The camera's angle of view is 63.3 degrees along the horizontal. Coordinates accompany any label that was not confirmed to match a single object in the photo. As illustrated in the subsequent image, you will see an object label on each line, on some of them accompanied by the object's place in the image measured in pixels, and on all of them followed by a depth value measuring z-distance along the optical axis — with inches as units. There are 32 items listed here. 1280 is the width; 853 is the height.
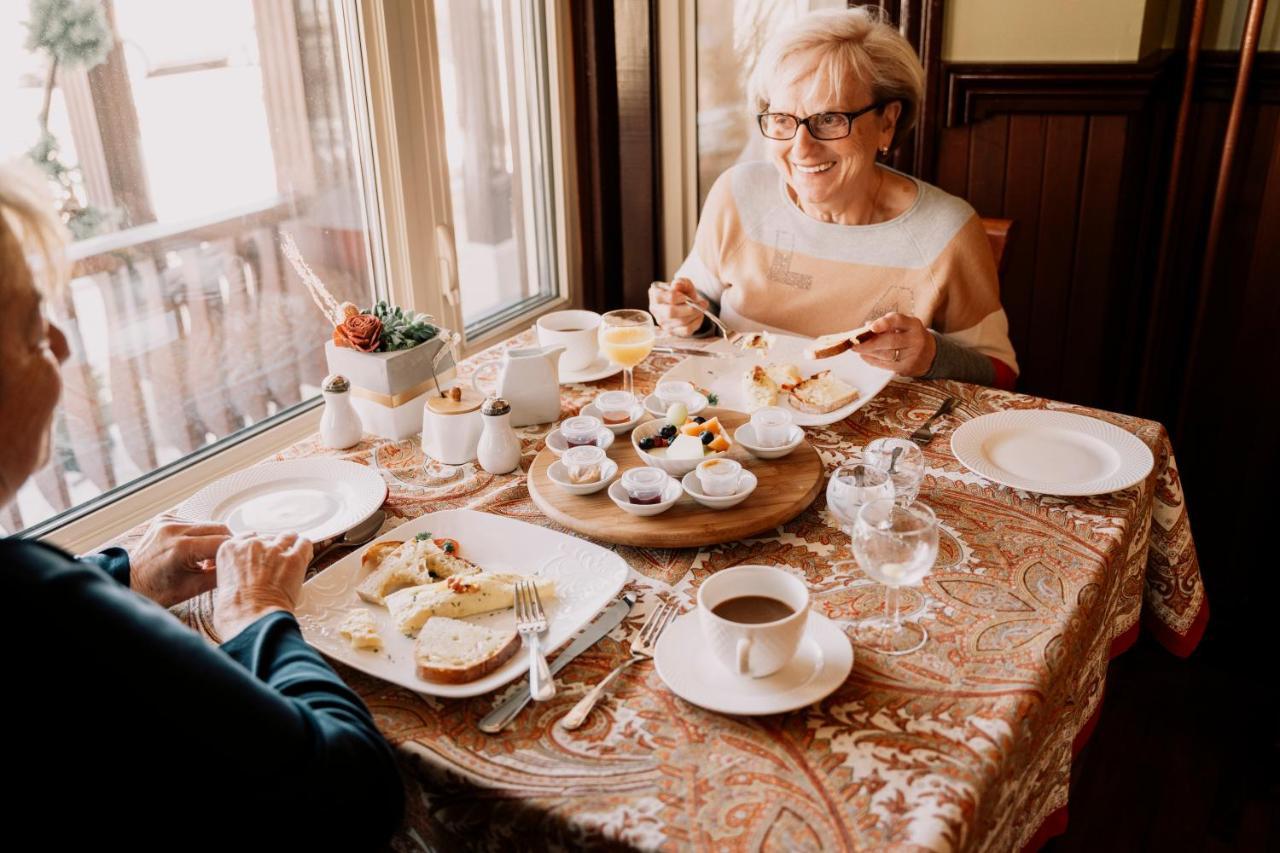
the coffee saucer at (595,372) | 77.9
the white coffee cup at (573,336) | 78.3
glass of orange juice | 72.9
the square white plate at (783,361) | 70.3
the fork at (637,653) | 42.8
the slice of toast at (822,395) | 69.5
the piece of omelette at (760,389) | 71.0
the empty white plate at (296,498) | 58.9
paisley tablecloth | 38.0
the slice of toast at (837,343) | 72.1
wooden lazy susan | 55.1
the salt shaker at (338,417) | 68.0
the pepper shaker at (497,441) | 64.1
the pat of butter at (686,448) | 61.3
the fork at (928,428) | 66.8
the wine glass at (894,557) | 46.4
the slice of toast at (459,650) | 44.8
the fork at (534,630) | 44.1
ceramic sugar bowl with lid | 65.8
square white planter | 68.9
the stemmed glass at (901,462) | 58.2
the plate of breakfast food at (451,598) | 45.9
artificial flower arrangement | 69.2
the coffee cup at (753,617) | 42.9
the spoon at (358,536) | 57.7
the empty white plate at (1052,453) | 59.6
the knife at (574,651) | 43.0
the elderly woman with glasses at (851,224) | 81.4
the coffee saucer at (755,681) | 42.6
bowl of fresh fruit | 61.0
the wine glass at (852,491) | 56.1
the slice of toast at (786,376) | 71.7
